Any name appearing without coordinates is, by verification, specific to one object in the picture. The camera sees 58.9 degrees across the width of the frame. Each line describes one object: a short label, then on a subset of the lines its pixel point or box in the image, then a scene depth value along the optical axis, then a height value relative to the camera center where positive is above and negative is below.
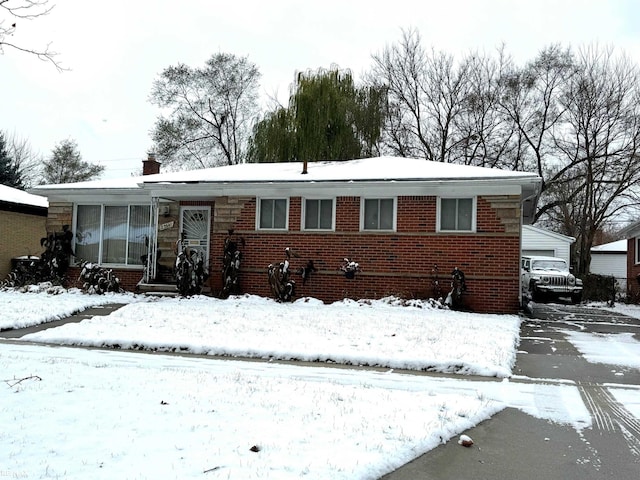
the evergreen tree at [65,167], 45.94 +6.46
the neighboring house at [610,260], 41.78 +0.44
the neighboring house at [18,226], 20.64 +0.73
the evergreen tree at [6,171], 35.53 +4.67
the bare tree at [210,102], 39.09 +10.35
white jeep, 21.09 -0.72
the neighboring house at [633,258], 21.36 +0.35
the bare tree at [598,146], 28.14 +6.27
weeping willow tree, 26.84 +6.44
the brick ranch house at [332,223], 13.47 +0.84
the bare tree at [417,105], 34.12 +9.38
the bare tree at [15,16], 5.87 +2.46
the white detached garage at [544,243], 29.23 +1.05
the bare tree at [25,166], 46.47 +6.59
